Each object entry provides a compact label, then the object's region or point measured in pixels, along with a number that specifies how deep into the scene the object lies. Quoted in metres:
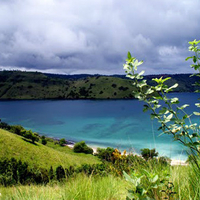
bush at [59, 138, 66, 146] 61.83
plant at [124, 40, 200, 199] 2.32
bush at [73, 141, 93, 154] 53.00
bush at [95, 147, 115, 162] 47.10
